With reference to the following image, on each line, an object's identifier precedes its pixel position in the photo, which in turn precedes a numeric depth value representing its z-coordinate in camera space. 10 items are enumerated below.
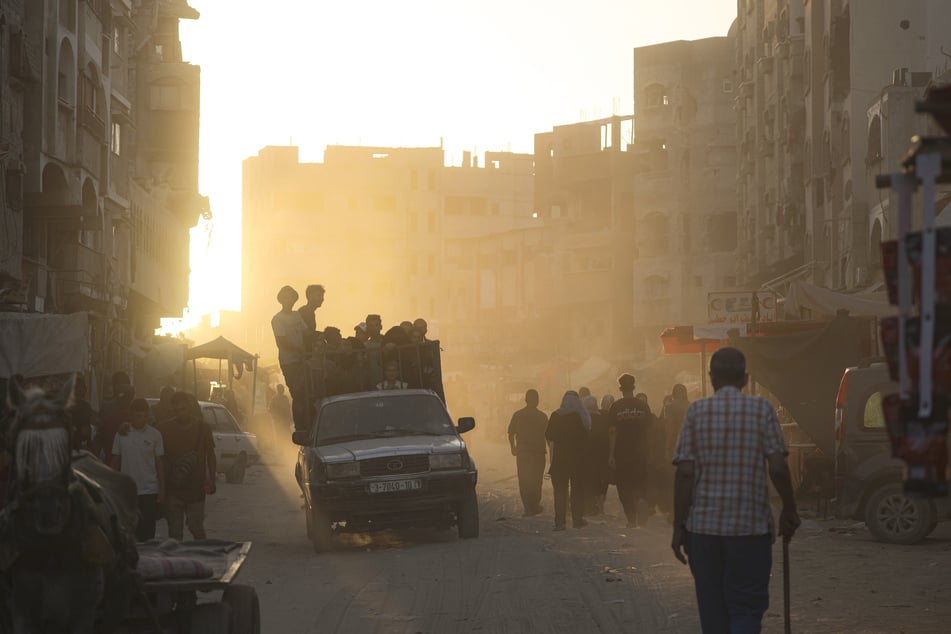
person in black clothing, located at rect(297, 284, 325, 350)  22.66
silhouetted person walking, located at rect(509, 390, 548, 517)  24.94
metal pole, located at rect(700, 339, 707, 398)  28.64
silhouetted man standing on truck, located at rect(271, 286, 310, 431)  22.22
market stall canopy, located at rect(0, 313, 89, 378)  24.75
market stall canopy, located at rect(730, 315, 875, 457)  25.12
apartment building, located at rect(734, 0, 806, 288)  59.16
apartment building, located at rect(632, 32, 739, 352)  88.06
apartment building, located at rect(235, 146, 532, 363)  131.00
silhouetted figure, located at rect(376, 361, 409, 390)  22.36
